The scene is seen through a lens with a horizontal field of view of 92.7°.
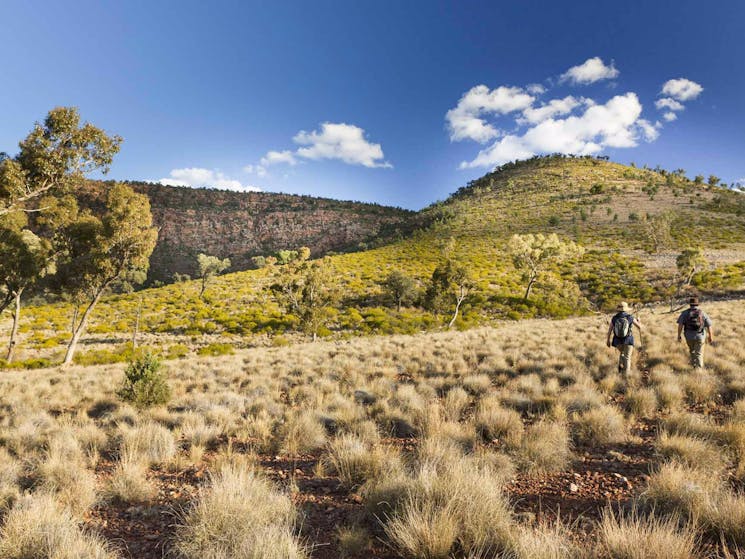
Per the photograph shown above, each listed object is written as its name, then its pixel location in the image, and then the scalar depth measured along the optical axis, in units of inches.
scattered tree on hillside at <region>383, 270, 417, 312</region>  1507.1
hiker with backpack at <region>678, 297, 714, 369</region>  349.0
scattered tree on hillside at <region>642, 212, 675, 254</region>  1944.0
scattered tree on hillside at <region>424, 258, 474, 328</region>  1293.1
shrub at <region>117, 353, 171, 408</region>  349.7
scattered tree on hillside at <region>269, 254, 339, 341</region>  1042.7
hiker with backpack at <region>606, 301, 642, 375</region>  357.1
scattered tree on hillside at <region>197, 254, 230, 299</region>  1947.6
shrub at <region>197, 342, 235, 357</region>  895.8
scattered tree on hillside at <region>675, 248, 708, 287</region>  1283.2
